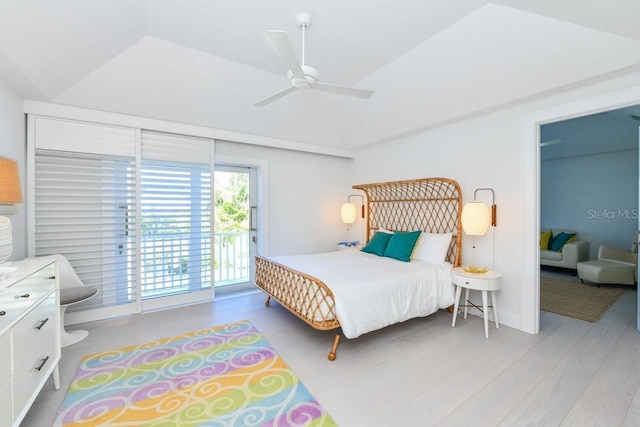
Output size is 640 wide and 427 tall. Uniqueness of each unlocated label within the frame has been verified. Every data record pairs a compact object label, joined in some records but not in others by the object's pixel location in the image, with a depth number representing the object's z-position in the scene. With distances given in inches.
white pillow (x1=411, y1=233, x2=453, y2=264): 136.4
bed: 98.0
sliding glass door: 178.2
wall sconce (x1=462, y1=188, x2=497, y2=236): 121.6
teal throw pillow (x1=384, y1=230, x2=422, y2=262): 141.9
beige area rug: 136.3
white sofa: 203.5
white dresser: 54.1
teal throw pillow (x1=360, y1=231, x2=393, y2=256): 157.0
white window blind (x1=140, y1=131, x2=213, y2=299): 140.3
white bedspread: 97.8
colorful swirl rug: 69.1
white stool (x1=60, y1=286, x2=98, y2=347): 101.4
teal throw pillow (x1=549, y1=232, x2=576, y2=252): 216.2
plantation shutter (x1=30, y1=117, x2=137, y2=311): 118.3
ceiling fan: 66.2
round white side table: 111.7
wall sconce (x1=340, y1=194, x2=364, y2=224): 198.1
